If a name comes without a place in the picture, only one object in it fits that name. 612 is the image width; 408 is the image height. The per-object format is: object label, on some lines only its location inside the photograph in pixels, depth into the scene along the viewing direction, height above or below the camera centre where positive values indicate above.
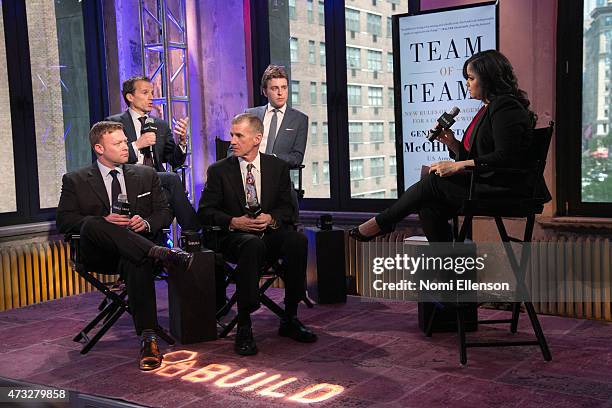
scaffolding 6.03 +0.69
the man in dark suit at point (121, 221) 3.75 -0.42
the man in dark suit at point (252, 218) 3.94 -0.45
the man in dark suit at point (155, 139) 5.29 +0.01
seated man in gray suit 5.06 +0.07
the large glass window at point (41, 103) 5.85 +0.35
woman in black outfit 3.42 -0.13
